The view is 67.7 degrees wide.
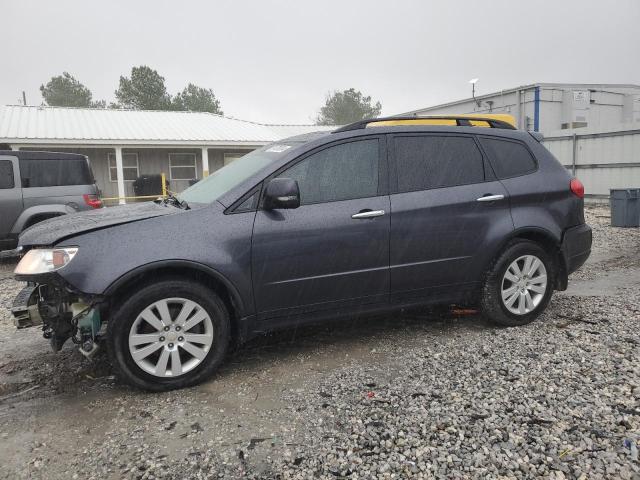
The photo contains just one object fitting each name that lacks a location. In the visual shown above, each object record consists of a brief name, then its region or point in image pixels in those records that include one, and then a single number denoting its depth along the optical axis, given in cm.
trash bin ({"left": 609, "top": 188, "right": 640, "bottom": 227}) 1045
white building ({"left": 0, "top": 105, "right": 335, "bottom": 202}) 1638
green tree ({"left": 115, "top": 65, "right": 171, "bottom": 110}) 4659
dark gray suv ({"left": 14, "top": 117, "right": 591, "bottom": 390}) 307
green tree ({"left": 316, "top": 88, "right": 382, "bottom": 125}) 6188
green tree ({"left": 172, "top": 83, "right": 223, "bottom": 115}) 5172
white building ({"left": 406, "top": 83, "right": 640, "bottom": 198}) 1427
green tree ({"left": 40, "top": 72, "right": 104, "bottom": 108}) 5353
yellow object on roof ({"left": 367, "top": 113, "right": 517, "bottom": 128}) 431
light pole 1972
